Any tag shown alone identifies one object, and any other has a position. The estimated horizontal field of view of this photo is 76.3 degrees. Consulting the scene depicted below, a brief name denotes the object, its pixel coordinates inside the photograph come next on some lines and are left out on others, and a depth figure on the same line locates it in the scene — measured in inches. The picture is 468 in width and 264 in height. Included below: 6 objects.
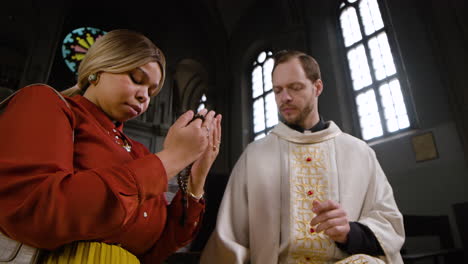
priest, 51.3
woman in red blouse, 24.0
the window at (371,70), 238.1
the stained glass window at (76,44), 437.1
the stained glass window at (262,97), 365.4
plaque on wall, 196.5
